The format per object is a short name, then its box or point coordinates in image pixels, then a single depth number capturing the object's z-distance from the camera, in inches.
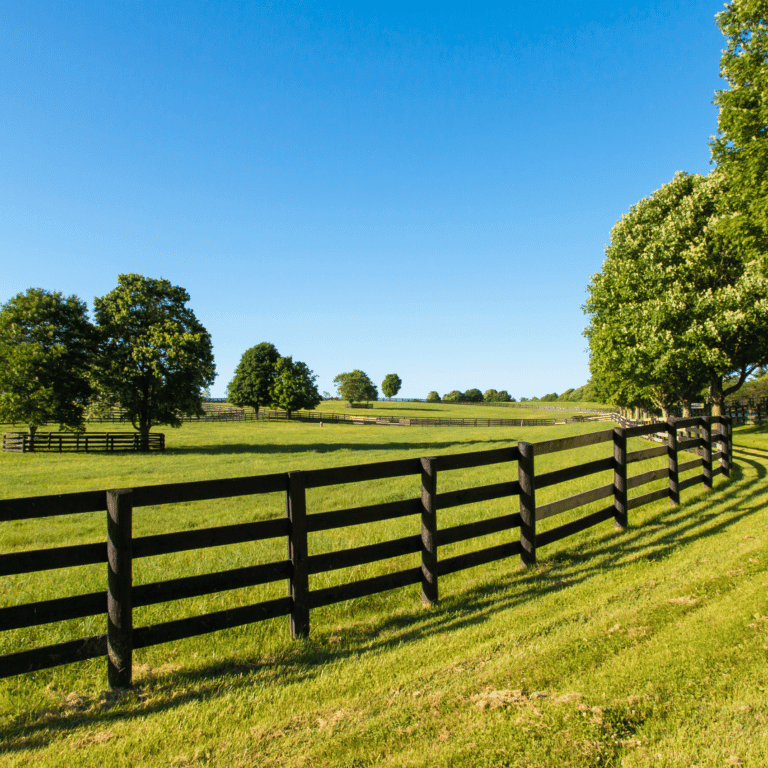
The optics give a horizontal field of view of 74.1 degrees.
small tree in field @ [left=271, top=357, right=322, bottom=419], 3193.9
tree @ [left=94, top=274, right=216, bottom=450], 1382.9
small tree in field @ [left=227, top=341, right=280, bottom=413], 3344.0
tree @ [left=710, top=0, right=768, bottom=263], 615.2
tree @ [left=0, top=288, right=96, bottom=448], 1295.5
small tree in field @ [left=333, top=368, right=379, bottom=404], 5191.9
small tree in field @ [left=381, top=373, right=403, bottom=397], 6653.5
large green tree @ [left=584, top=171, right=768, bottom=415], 919.0
